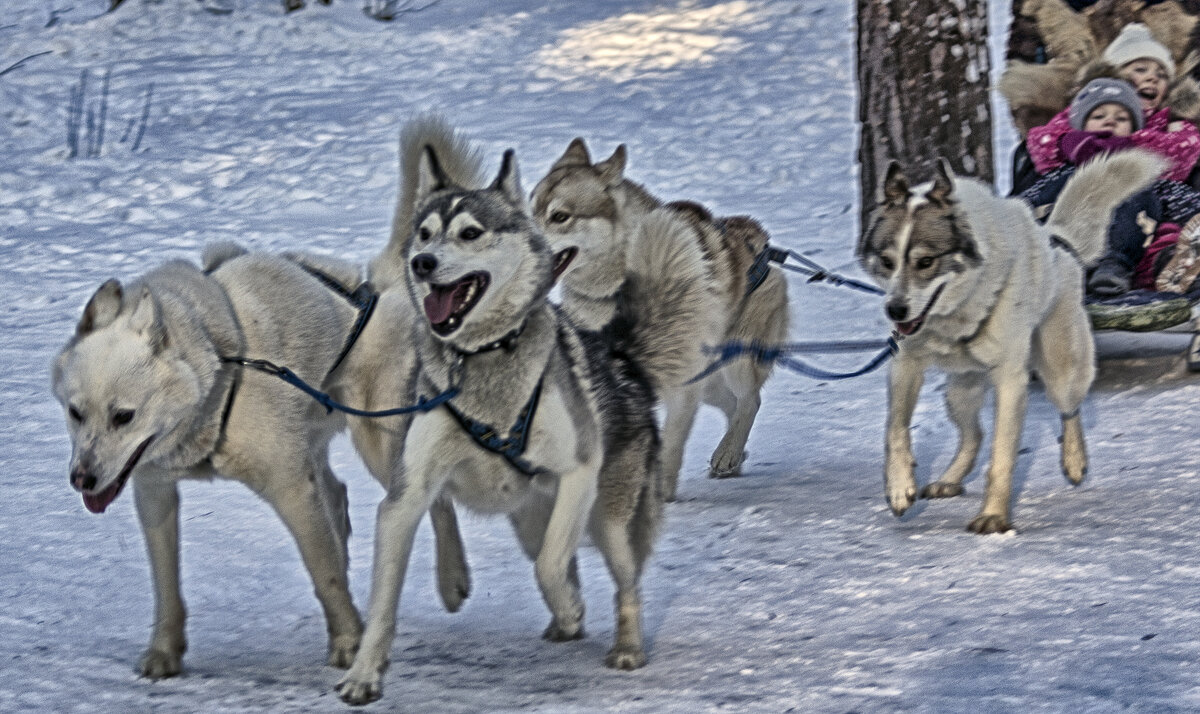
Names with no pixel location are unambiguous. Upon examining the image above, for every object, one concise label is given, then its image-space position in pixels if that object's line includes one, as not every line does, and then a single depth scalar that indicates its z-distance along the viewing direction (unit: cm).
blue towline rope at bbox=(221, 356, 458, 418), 683
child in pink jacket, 1213
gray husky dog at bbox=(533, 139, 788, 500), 770
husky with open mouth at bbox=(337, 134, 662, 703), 643
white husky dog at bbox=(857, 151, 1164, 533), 850
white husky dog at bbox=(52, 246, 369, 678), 644
